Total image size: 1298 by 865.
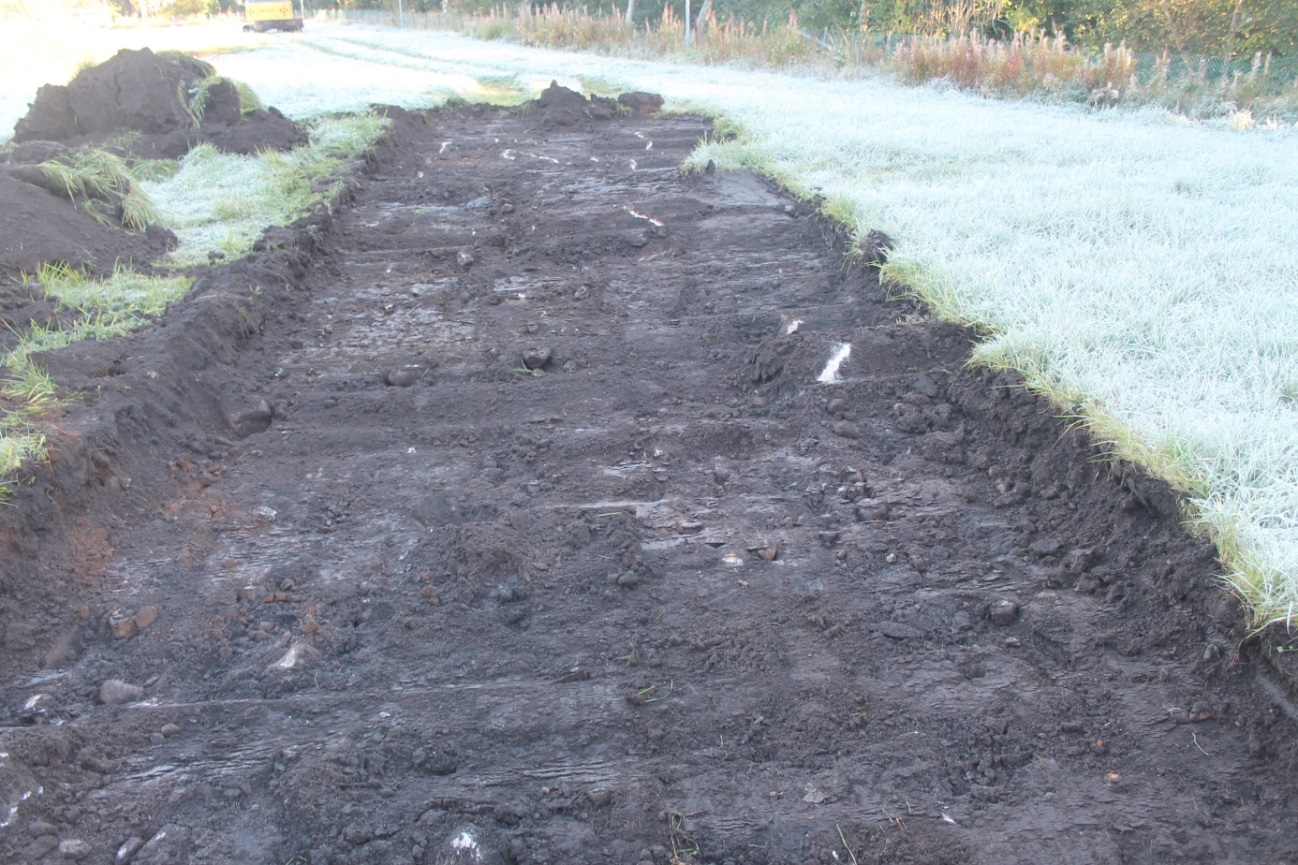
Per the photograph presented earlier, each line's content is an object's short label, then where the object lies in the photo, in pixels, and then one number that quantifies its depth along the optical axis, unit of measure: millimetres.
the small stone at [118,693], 2529
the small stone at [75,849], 2031
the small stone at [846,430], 3822
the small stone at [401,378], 4477
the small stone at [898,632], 2672
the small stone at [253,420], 4090
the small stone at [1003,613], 2713
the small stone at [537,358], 4559
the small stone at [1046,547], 3000
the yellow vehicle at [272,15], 39722
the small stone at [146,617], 2822
